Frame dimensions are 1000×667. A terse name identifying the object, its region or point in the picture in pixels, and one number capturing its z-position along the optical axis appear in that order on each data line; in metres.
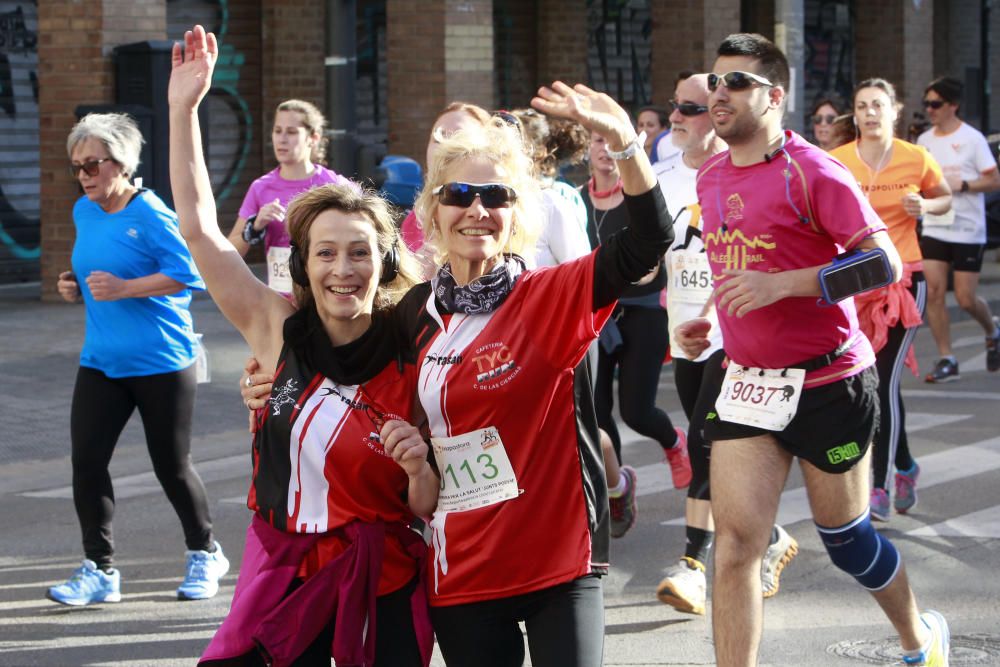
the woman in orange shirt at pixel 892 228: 7.79
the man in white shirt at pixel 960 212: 13.16
